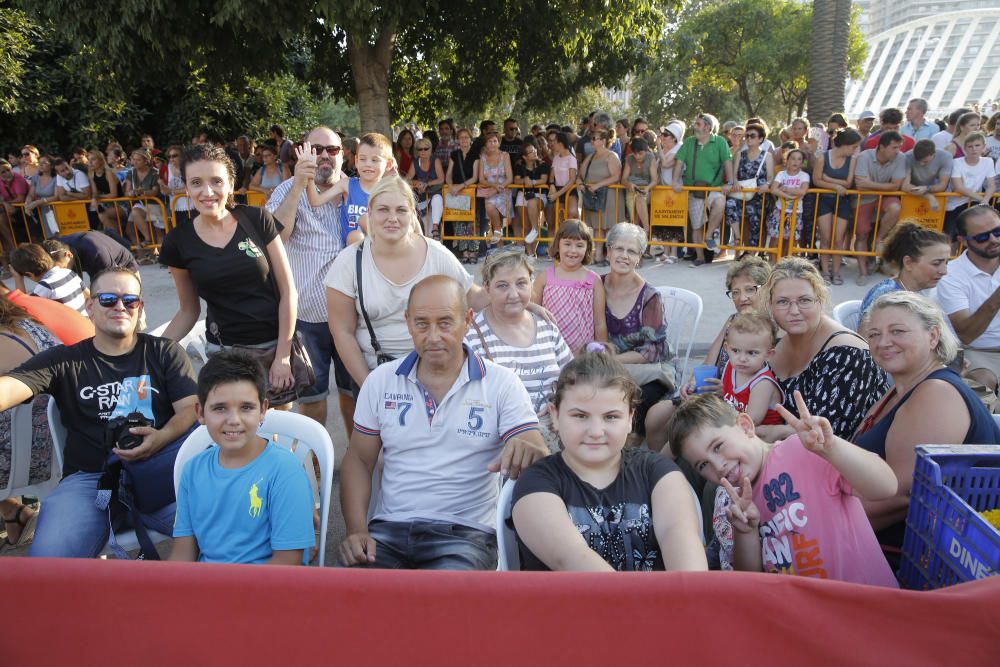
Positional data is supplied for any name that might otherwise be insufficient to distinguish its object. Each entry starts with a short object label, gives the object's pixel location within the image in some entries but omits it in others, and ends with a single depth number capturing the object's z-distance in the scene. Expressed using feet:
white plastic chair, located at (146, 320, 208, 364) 14.74
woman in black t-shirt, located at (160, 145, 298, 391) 11.18
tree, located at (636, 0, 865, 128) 92.89
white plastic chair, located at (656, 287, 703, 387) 16.16
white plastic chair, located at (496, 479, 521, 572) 7.88
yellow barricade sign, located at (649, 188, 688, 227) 31.09
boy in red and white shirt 10.60
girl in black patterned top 6.97
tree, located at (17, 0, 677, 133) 26.73
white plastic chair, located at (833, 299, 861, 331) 14.37
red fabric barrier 5.10
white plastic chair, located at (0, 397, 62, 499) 10.87
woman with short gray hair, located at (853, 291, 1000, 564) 7.55
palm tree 43.78
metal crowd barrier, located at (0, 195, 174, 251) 37.99
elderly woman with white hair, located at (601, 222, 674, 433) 14.01
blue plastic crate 5.89
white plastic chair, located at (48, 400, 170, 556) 9.80
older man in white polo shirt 8.96
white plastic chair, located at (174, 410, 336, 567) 9.07
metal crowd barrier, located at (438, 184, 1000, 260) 27.55
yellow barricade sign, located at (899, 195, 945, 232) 26.81
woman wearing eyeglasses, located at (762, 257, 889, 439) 9.93
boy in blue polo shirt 8.37
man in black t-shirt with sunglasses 9.68
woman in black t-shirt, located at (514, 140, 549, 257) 33.73
